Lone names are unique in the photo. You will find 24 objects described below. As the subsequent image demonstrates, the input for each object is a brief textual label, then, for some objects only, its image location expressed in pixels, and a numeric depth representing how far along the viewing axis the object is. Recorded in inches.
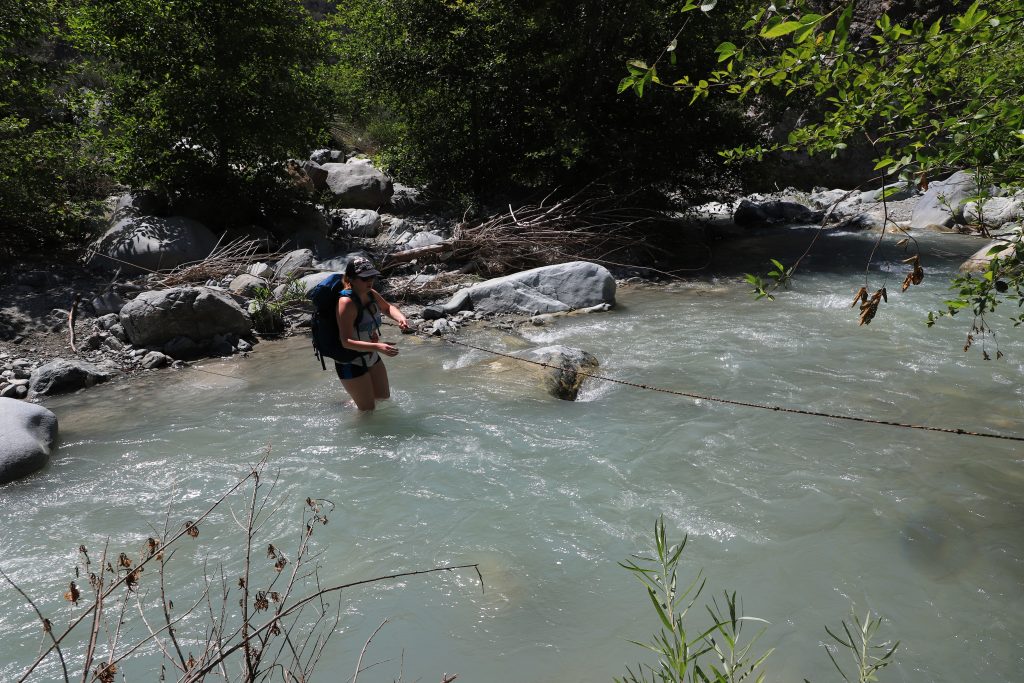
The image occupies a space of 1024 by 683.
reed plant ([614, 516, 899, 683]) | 64.8
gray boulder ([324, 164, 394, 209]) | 689.0
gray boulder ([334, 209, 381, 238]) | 605.0
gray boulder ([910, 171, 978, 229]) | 655.1
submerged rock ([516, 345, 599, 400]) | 268.5
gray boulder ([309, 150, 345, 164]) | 836.6
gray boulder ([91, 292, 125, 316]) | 380.5
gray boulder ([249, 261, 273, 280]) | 448.1
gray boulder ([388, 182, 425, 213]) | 691.4
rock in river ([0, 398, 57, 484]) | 214.7
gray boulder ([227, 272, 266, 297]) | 416.2
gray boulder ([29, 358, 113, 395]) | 305.6
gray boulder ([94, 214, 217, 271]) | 437.1
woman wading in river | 228.4
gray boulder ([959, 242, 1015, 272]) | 462.0
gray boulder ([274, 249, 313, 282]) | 438.0
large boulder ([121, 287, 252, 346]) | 345.7
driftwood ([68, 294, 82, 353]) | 351.2
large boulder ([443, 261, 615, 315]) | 404.8
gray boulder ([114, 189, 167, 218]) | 495.5
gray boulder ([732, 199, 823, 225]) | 729.0
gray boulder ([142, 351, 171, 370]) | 335.0
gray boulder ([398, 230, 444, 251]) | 512.5
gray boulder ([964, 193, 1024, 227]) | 604.8
